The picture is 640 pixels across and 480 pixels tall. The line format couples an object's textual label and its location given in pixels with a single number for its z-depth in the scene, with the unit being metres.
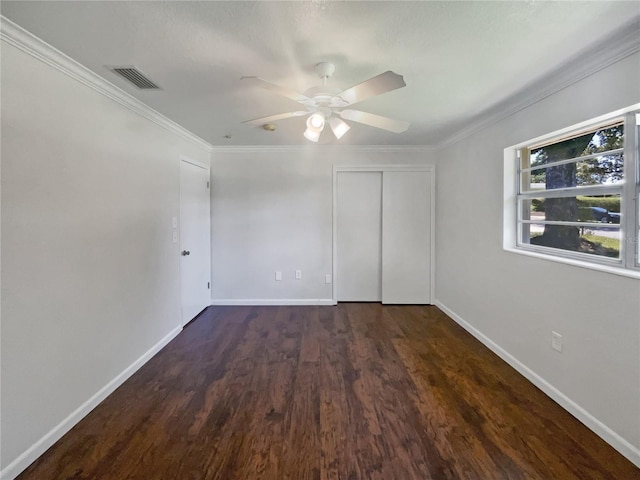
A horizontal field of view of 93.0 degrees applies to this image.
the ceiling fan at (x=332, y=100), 1.57
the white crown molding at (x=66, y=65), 1.50
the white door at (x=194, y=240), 3.46
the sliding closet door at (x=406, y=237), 4.27
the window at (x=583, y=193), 1.76
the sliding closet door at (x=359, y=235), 4.34
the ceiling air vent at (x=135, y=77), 1.94
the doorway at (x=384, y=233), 4.27
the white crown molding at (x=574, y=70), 1.59
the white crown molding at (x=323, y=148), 4.16
